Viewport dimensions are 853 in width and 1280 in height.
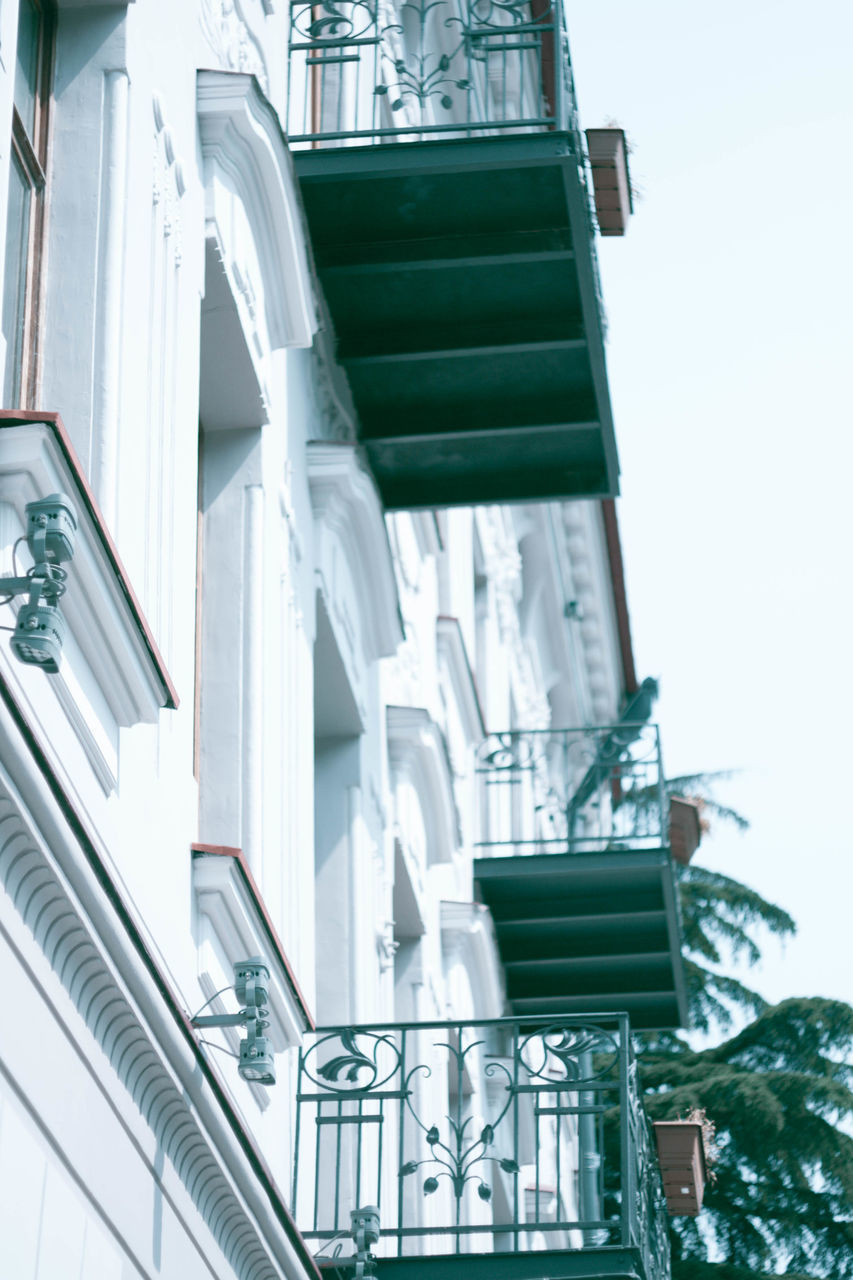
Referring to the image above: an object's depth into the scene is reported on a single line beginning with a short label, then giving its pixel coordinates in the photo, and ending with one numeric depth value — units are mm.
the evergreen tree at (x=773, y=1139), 19703
